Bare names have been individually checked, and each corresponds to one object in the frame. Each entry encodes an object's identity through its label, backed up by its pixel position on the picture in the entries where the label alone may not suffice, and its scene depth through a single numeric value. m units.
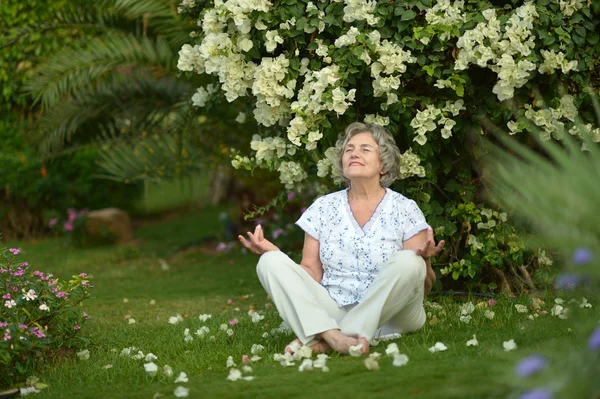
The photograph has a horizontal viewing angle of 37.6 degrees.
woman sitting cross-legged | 4.05
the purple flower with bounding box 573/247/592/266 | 2.42
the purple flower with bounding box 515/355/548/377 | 2.40
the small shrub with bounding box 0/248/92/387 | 4.00
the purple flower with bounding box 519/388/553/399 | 2.29
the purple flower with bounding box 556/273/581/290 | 2.55
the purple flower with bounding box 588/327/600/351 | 2.38
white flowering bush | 4.68
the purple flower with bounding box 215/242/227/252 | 9.03
